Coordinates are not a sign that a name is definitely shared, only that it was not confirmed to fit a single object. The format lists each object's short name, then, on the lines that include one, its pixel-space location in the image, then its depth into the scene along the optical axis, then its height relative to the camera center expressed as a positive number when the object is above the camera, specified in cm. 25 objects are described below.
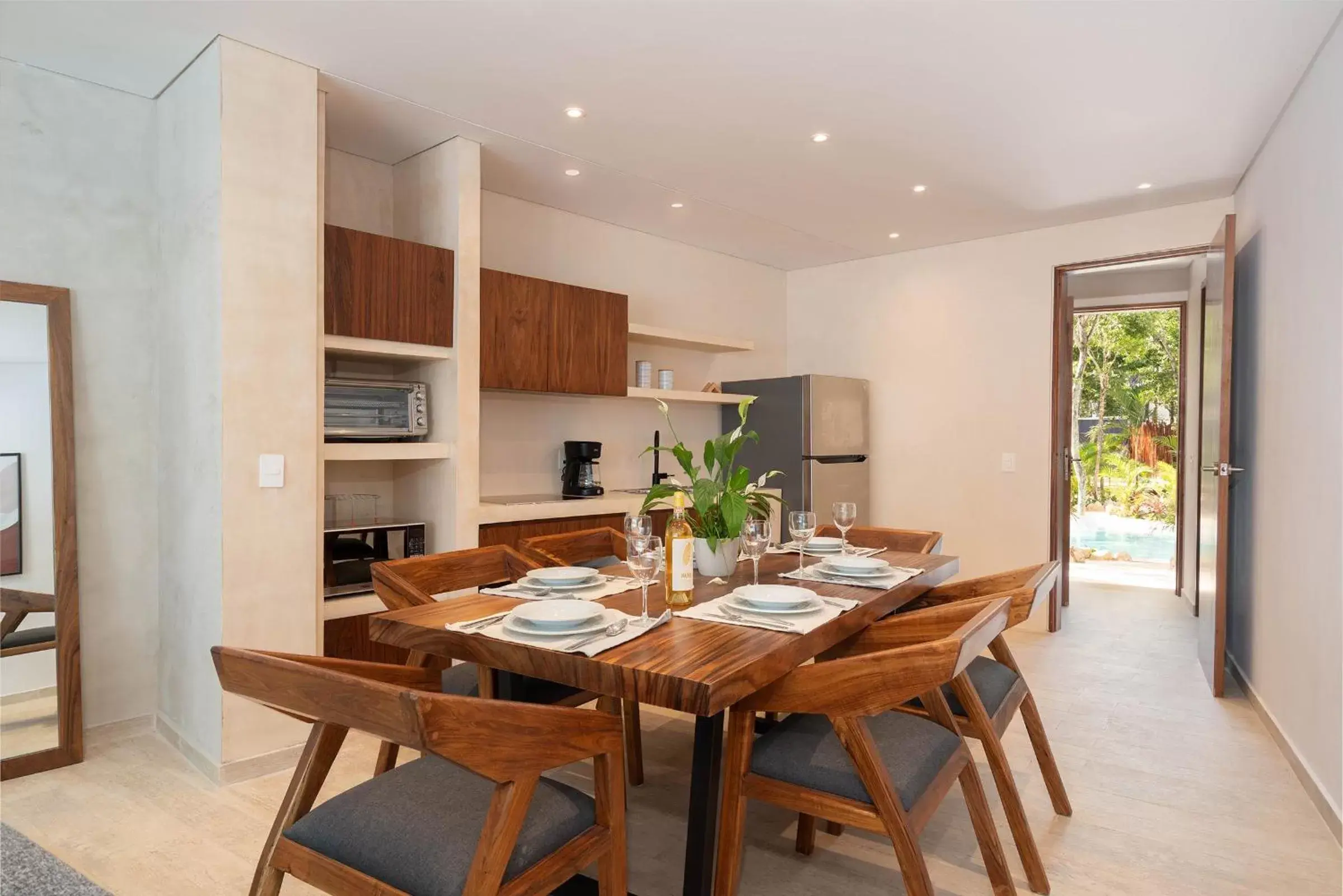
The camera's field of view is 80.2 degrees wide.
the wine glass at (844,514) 249 -24
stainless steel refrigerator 502 -1
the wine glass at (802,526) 229 -26
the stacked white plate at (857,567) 229 -38
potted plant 215 -18
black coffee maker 421 -19
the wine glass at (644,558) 181 -28
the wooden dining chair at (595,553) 256 -42
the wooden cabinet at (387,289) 300 +58
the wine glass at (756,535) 210 -26
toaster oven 313 +10
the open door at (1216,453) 341 -7
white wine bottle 193 -30
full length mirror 271 -35
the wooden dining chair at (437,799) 115 -64
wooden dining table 140 -43
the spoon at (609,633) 157 -41
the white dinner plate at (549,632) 163 -40
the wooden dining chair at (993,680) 189 -66
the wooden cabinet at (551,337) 361 +49
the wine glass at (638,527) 187 -22
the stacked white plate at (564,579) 211 -38
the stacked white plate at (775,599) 183 -38
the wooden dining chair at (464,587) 214 -44
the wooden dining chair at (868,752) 145 -67
